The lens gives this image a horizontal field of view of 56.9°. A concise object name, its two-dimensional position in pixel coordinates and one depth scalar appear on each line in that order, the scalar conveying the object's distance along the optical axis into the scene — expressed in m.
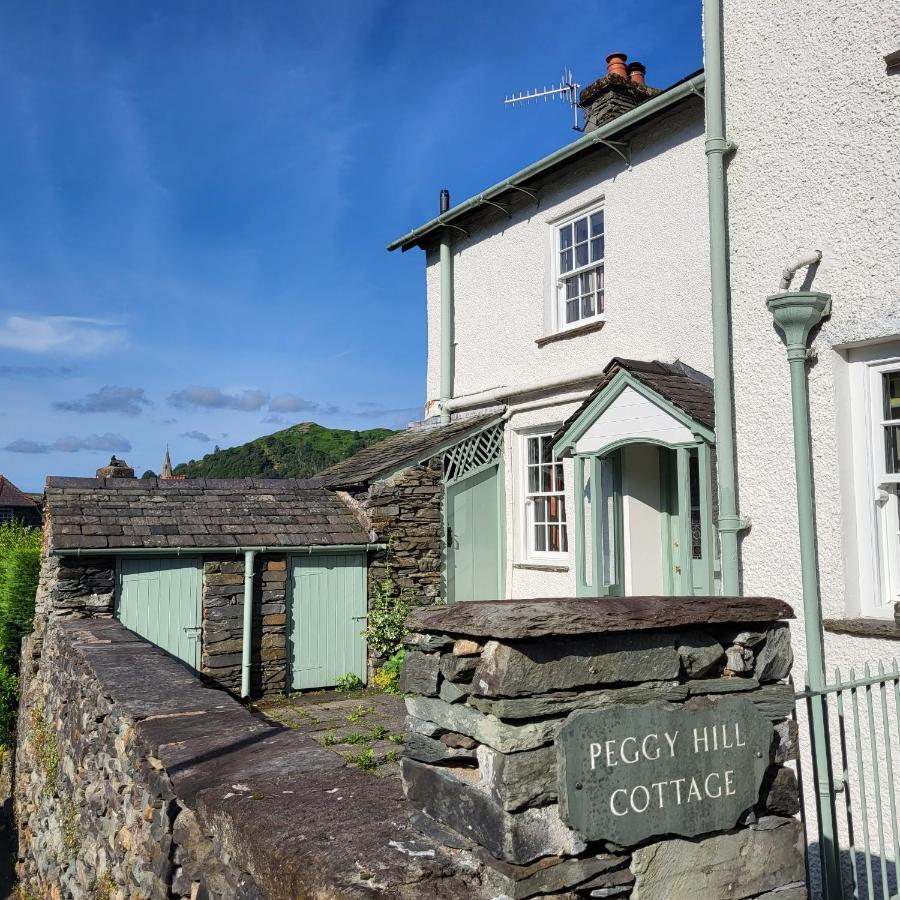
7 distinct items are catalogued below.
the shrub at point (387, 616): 10.54
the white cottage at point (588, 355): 7.79
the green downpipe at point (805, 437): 5.37
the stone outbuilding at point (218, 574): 9.25
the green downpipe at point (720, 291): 5.99
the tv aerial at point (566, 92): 10.68
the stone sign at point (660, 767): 2.24
